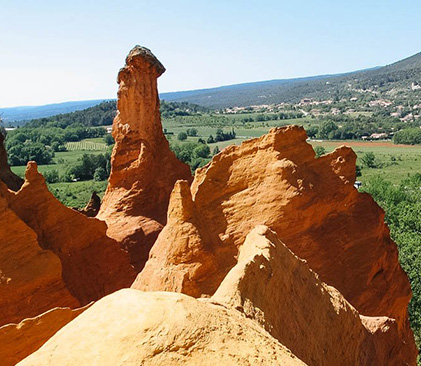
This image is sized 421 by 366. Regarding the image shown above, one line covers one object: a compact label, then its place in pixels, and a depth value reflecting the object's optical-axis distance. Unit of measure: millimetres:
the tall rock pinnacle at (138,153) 24922
